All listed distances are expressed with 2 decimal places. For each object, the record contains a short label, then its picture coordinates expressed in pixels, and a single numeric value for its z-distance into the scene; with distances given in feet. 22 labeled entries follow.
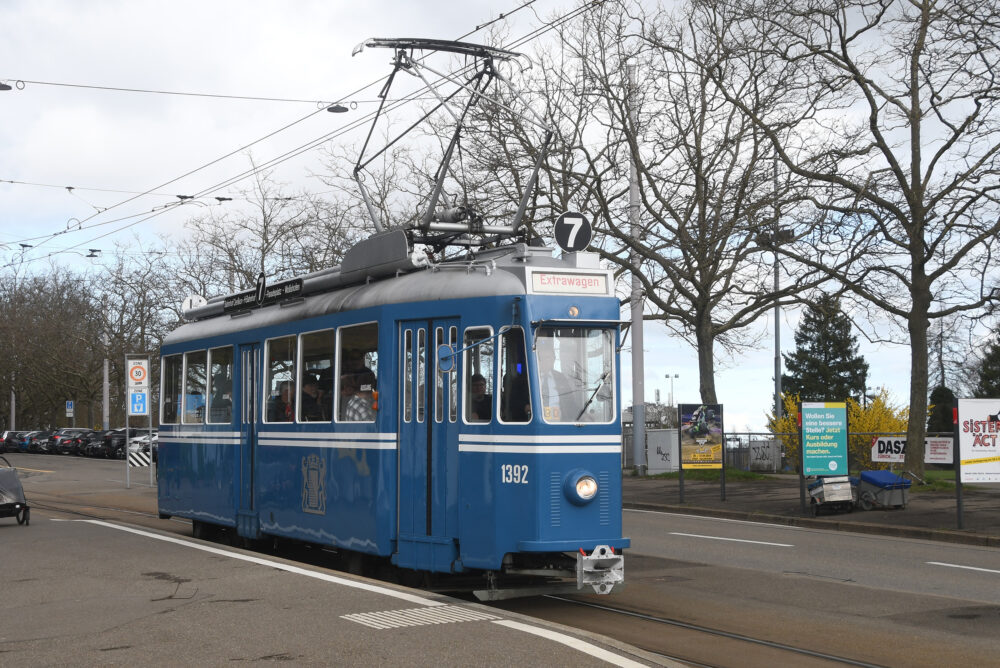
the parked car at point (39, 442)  232.12
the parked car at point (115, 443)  197.57
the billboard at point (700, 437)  79.36
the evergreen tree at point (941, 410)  213.66
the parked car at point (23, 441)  240.32
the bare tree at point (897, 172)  76.89
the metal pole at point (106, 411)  210.38
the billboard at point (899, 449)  73.41
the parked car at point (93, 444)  204.33
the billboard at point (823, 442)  69.26
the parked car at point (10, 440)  242.58
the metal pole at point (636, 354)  96.22
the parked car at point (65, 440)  218.38
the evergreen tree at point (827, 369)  255.29
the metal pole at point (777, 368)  136.77
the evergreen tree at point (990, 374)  209.94
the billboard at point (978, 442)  62.54
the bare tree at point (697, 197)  84.24
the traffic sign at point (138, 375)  100.42
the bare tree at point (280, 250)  132.67
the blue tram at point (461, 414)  32.37
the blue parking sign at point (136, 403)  100.73
